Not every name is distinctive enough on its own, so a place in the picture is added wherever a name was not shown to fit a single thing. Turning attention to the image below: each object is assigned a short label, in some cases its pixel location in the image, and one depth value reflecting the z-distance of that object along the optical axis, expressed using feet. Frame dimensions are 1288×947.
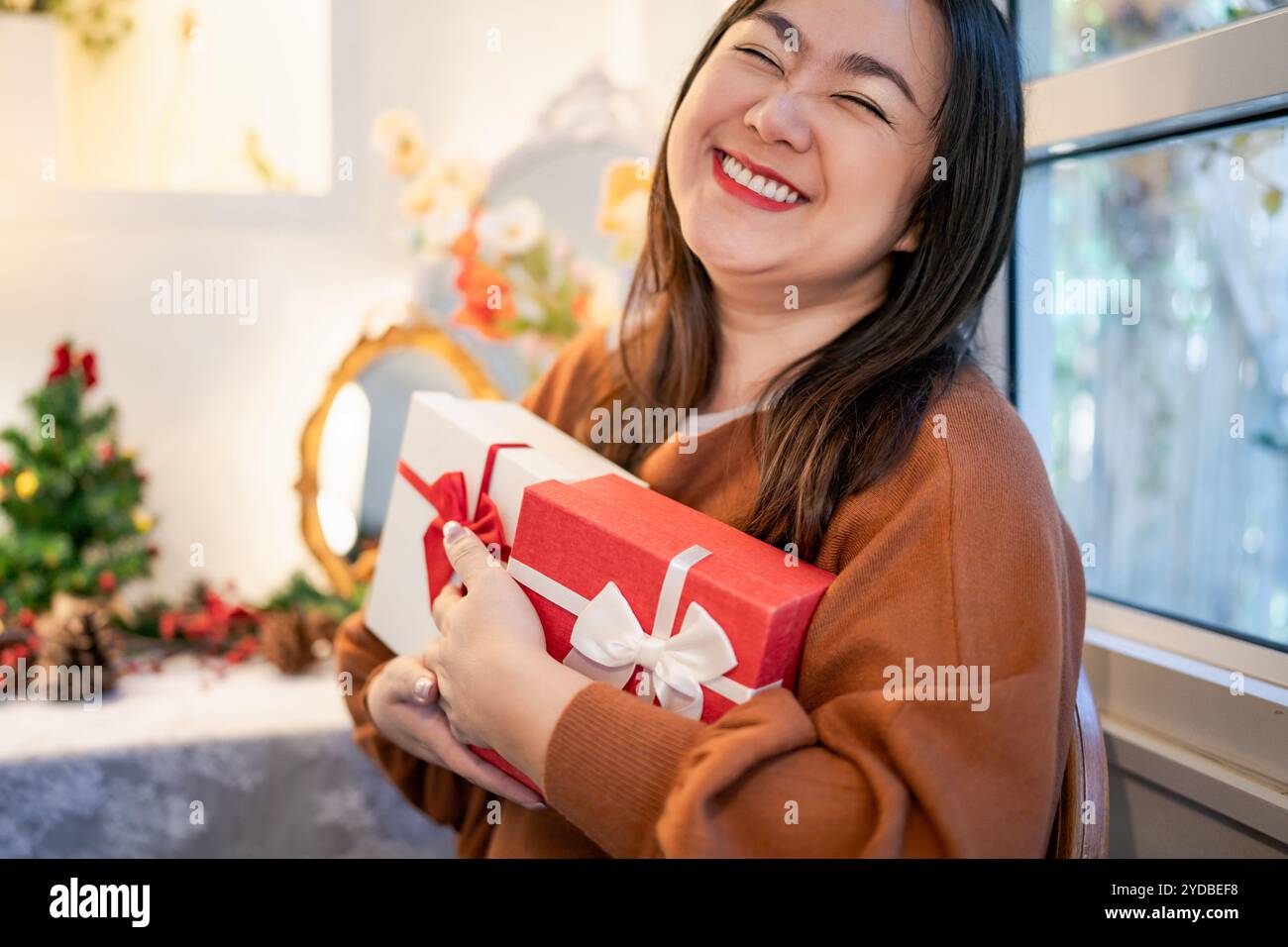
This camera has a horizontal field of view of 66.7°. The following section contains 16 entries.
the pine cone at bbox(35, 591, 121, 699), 4.76
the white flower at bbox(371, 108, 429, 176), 5.57
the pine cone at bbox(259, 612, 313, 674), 5.03
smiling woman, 2.12
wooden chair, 2.56
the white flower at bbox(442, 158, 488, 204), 5.56
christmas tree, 4.94
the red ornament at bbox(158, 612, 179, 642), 5.26
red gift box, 2.26
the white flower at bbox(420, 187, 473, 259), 5.51
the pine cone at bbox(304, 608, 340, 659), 5.15
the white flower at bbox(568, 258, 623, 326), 5.52
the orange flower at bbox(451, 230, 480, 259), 5.49
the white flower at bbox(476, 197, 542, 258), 5.49
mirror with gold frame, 5.38
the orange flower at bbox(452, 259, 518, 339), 5.44
